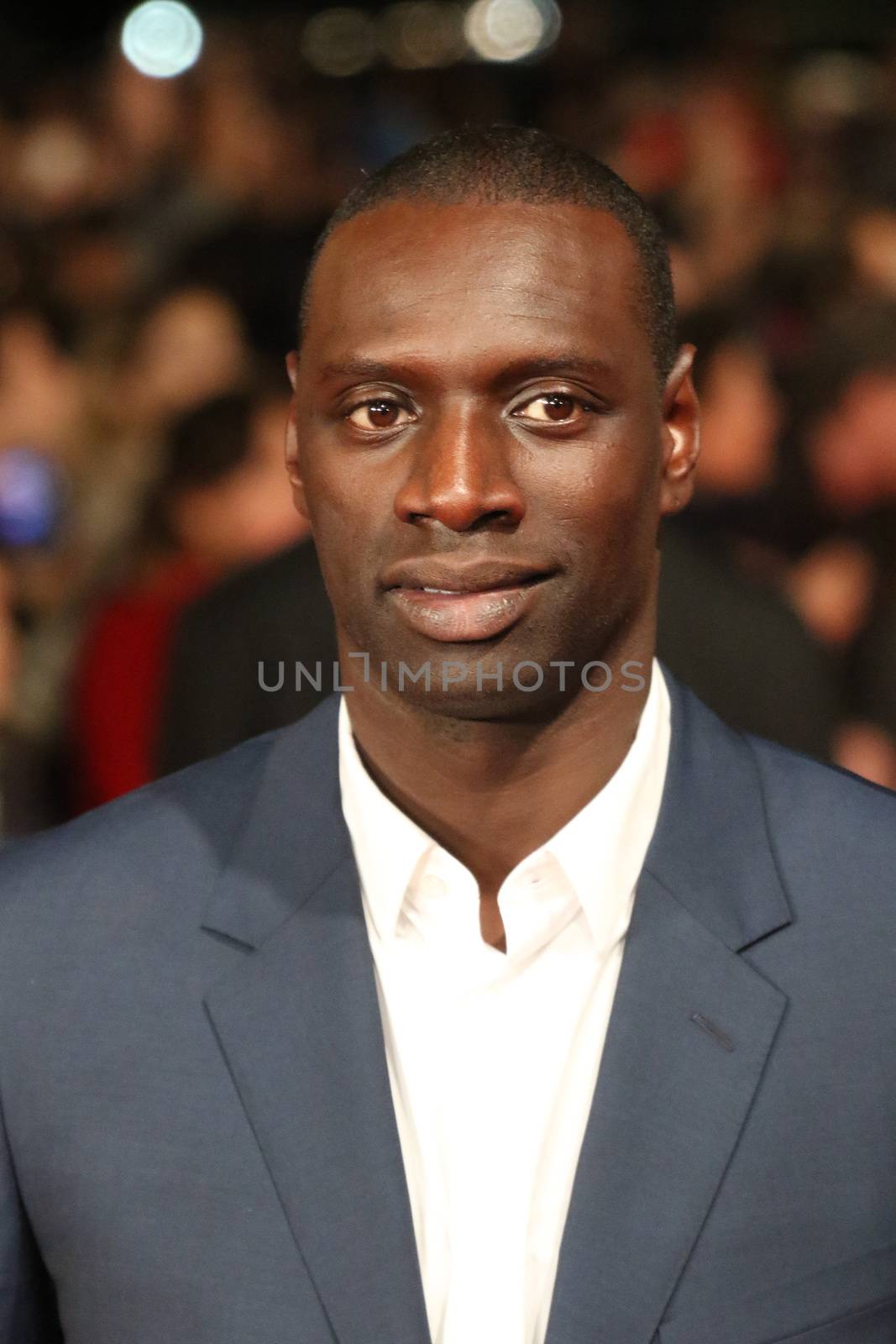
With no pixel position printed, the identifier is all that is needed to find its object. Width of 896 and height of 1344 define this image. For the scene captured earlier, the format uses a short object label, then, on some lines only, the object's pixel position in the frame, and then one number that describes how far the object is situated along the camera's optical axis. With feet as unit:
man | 10.05
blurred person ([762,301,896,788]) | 25.18
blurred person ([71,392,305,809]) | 23.04
